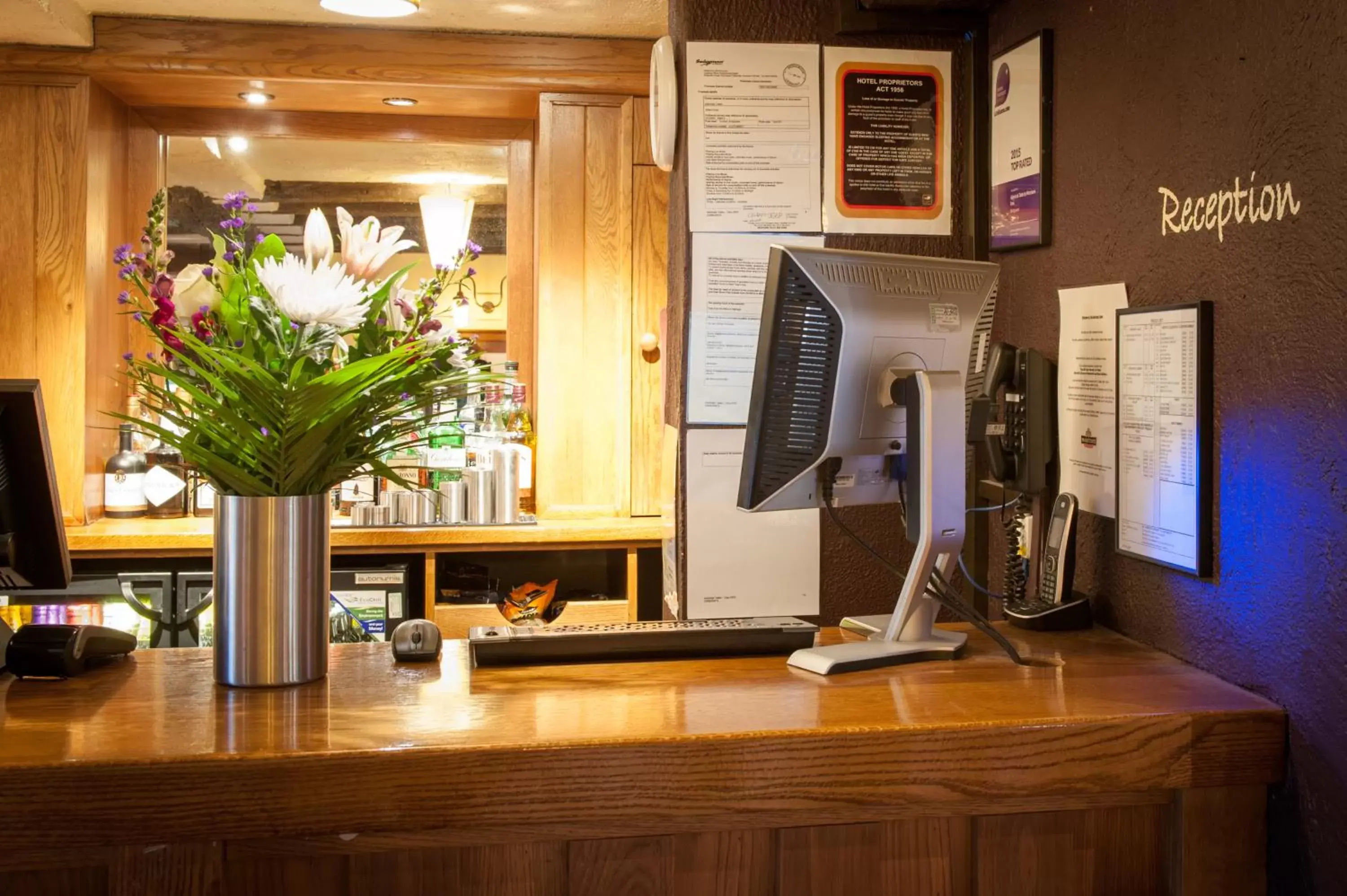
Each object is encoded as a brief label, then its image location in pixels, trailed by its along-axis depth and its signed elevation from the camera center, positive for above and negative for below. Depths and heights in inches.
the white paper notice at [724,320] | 92.7 +9.5
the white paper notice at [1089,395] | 75.0 +3.3
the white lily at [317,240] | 59.2 +9.8
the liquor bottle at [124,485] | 139.3 -4.9
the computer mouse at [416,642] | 68.2 -11.2
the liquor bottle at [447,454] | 138.6 -1.3
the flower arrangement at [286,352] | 58.9 +4.5
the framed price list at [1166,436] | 65.6 +0.6
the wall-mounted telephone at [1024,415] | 80.7 +2.1
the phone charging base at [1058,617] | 75.9 -10.6
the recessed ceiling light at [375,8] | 120.1 +43.0
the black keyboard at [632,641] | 67.9 -11.1
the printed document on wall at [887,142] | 92.6 +23.0
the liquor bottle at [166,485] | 140.3 -4.9
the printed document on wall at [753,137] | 92.0 +23.2
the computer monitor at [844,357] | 66.1 +4.9
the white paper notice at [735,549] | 93.8 -8.0
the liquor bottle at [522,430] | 146.0 +1.6
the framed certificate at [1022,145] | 82.8 +21.1
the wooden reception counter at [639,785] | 50.8 -14.8
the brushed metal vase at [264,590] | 61.2 -7.4
